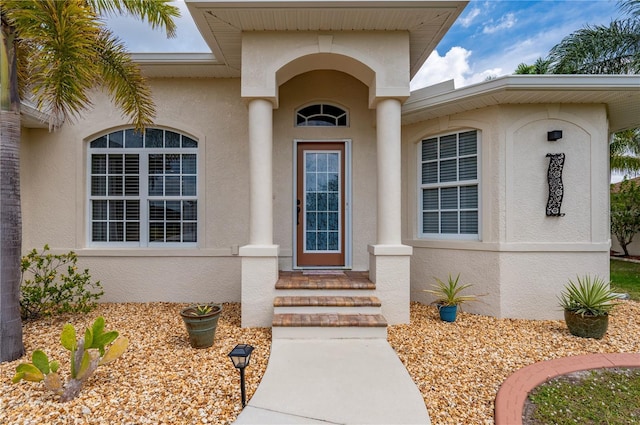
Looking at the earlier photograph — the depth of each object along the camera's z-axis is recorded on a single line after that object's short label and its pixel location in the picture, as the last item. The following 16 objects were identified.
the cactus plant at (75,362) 2.88
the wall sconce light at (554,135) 5.26
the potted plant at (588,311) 4.47
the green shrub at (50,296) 5.09
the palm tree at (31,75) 3.59
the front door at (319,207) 6.35
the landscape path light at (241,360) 2.82
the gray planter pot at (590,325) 4.46
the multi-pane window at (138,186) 6.40
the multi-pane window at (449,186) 5.80
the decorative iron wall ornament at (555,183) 5.30
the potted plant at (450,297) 5.10
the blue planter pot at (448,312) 5.08
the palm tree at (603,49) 9.19
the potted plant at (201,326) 4.01
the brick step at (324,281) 4.92
